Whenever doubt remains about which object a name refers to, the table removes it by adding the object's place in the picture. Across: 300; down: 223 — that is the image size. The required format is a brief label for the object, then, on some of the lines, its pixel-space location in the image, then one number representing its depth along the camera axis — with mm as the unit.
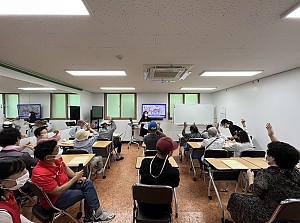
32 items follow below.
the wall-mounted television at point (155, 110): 9352
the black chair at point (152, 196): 1858
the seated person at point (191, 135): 5639
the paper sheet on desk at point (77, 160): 3032
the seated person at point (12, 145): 2706
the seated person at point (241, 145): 3818
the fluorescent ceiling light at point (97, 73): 4251
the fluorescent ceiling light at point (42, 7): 1558
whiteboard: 8977
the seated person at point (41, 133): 3855
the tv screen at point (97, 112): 8689
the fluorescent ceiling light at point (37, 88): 4701
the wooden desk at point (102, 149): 4509
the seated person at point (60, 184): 2121
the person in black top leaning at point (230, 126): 5307
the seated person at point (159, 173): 2025
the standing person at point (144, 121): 8484
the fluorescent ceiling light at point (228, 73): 4423
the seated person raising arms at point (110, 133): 5824
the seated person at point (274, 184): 1757
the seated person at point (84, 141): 4098
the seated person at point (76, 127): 6191
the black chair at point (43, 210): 2012
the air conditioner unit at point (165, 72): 3586
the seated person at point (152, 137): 4145
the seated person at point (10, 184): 1282
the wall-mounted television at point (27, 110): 4716
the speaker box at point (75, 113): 6904
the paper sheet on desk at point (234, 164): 2807
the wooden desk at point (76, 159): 2993
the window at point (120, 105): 9492
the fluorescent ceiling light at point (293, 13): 1615
